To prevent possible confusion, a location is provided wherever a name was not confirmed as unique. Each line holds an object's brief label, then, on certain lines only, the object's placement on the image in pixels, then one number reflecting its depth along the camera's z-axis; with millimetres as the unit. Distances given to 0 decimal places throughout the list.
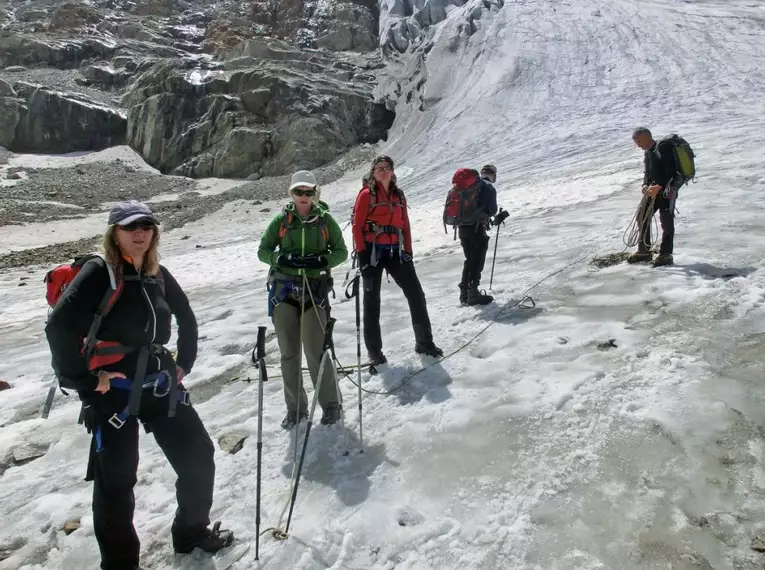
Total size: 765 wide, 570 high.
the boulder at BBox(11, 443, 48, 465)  5172
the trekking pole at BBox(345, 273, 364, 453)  4637
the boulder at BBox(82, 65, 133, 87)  53781
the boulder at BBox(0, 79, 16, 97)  46250
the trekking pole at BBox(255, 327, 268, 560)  3477
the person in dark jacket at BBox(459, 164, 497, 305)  7348
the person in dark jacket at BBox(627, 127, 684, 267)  7996
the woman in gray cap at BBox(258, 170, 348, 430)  4820
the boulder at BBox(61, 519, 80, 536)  4039
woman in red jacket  5855
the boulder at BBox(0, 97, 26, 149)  44719
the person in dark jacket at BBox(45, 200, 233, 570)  3064
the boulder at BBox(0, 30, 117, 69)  57531
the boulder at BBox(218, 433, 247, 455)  4941
